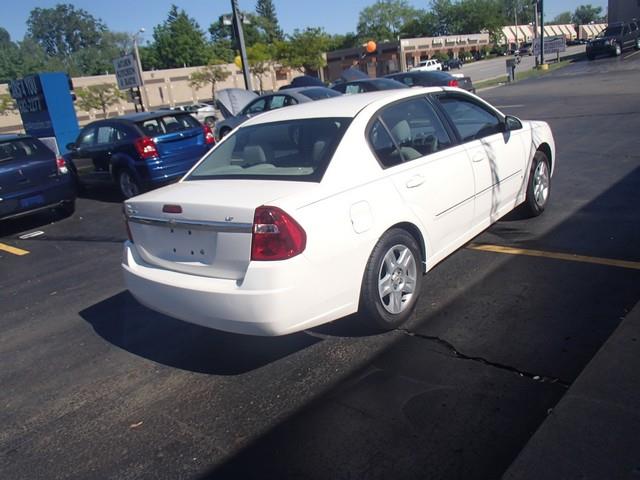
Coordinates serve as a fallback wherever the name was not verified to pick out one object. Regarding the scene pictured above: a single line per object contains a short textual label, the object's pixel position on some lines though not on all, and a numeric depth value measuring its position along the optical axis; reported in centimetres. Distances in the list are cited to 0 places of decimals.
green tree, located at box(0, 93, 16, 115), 3488
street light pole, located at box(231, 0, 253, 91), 1669
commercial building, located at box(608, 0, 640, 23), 5840
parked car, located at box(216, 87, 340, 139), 1448
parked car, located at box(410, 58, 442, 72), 5671
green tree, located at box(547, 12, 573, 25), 17096
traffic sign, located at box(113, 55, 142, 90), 1861
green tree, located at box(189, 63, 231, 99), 5566
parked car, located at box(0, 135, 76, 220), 814
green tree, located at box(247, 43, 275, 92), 5731
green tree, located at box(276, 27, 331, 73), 5988
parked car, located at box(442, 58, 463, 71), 6450
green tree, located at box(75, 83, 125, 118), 4131
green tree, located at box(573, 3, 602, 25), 16438
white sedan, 313
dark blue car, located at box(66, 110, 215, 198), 923
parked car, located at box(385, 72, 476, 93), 1980
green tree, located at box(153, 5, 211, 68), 9238
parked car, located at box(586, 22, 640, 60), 3678
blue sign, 1556
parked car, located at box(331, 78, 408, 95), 1758
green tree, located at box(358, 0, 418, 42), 10506
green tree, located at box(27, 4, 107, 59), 15525
